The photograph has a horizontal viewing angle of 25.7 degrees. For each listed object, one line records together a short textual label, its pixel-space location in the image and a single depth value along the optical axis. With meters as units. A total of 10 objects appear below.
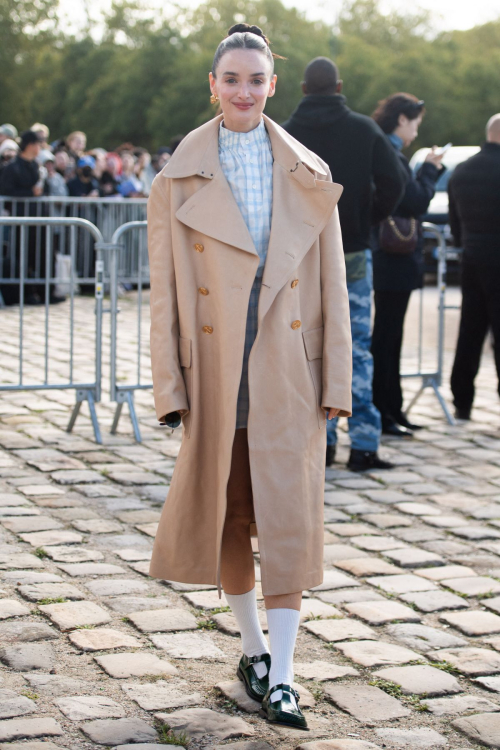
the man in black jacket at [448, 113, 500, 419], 7.93
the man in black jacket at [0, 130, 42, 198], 13.12
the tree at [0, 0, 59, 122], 60.72
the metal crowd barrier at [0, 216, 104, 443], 7.27
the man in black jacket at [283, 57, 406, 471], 6.23
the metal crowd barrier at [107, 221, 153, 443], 7.27
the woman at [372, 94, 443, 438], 7.11
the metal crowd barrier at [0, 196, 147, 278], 13.73
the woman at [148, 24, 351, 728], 3.31
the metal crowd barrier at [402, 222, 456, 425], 8.18
